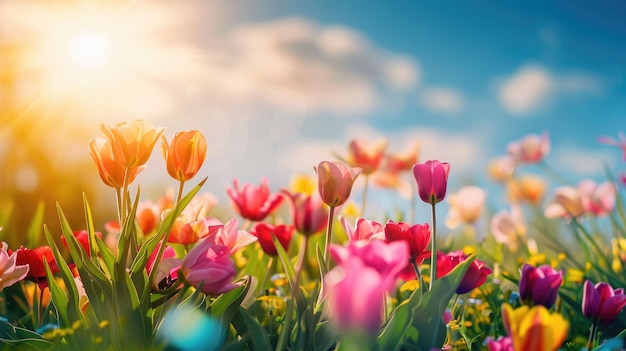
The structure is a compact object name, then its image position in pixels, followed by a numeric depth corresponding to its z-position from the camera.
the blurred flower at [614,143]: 3.30
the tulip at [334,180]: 1.52
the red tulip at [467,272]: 1.59
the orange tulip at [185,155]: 1.55
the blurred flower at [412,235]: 1.52
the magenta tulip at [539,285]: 1.52
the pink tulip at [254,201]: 2.09
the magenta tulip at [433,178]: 1.53
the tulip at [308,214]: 1.58
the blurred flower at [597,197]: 3.72
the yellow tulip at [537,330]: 1.11
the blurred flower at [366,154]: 3.13
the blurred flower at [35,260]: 1.74
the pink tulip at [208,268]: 1.38
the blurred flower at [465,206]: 3.68
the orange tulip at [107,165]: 1.52
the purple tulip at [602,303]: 1.60
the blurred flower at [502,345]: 1.26
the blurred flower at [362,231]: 1.57
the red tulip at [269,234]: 1.97
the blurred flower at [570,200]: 3.66
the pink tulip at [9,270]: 1.55
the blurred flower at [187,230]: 1.59
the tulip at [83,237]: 1.90
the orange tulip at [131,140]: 1.45
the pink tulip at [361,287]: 1.02
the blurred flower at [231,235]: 1.63
